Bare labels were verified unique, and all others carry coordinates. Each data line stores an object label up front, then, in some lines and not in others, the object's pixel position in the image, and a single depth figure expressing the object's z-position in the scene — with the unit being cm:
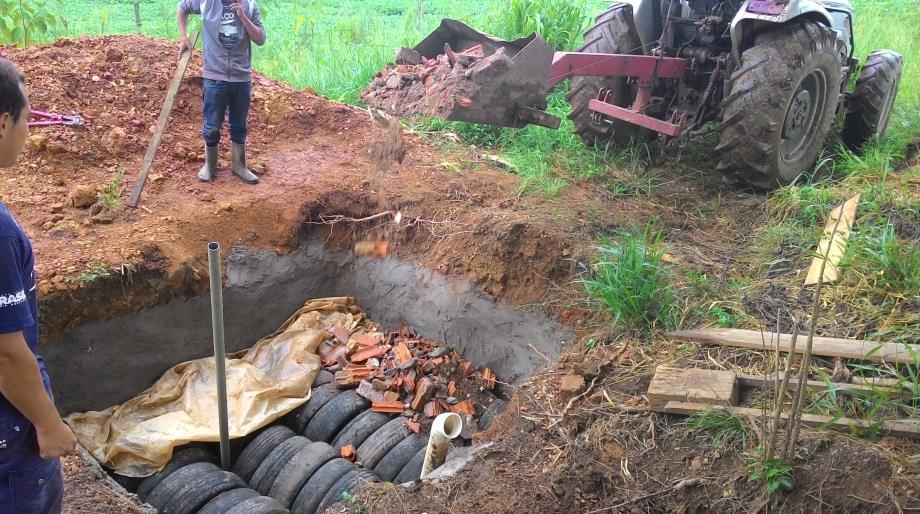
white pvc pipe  372
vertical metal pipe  344
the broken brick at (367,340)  496
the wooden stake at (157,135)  490
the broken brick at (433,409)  435
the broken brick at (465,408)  432
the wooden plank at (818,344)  312
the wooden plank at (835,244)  393
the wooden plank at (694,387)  307
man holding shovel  485
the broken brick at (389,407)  444
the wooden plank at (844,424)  271
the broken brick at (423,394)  440
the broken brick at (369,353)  484
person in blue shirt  180
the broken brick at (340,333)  498
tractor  490
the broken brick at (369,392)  452
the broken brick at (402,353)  472
